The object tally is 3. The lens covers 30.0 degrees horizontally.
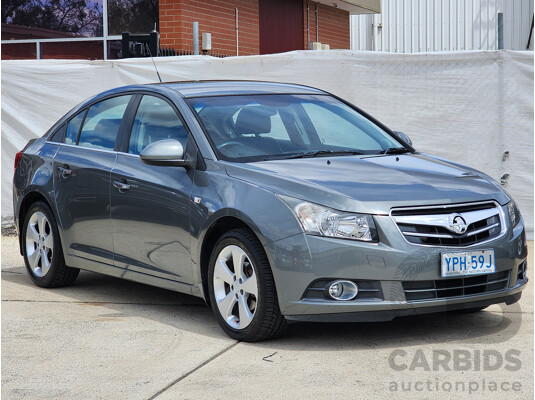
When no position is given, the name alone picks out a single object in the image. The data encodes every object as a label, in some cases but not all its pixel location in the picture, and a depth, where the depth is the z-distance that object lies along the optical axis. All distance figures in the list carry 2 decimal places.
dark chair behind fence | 12.27
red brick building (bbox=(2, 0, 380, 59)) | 16.11
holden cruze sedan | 5.61
